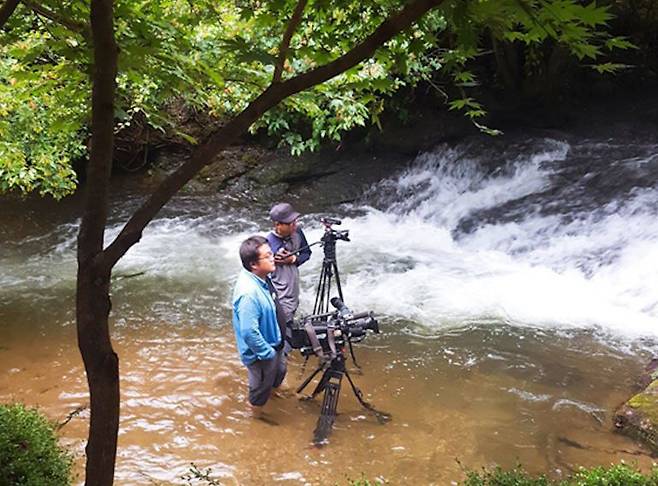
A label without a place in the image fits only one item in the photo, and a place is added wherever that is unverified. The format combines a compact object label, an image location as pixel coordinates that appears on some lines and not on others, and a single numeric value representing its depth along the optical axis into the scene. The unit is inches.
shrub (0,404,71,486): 104.2
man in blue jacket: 167.8
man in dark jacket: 192.4
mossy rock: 168.6
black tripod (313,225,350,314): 186.2
